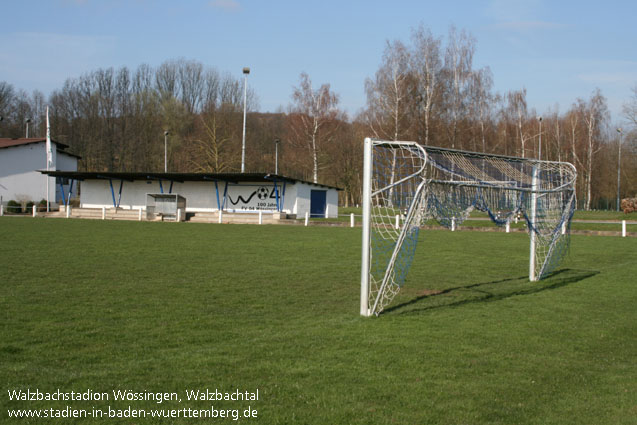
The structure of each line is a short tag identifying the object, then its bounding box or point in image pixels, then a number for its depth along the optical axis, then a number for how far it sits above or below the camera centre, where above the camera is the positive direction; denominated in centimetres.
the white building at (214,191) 3741 +97
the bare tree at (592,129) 5650 +851
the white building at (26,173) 4675 +241
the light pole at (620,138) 5865 +789
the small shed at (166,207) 3681 -21
